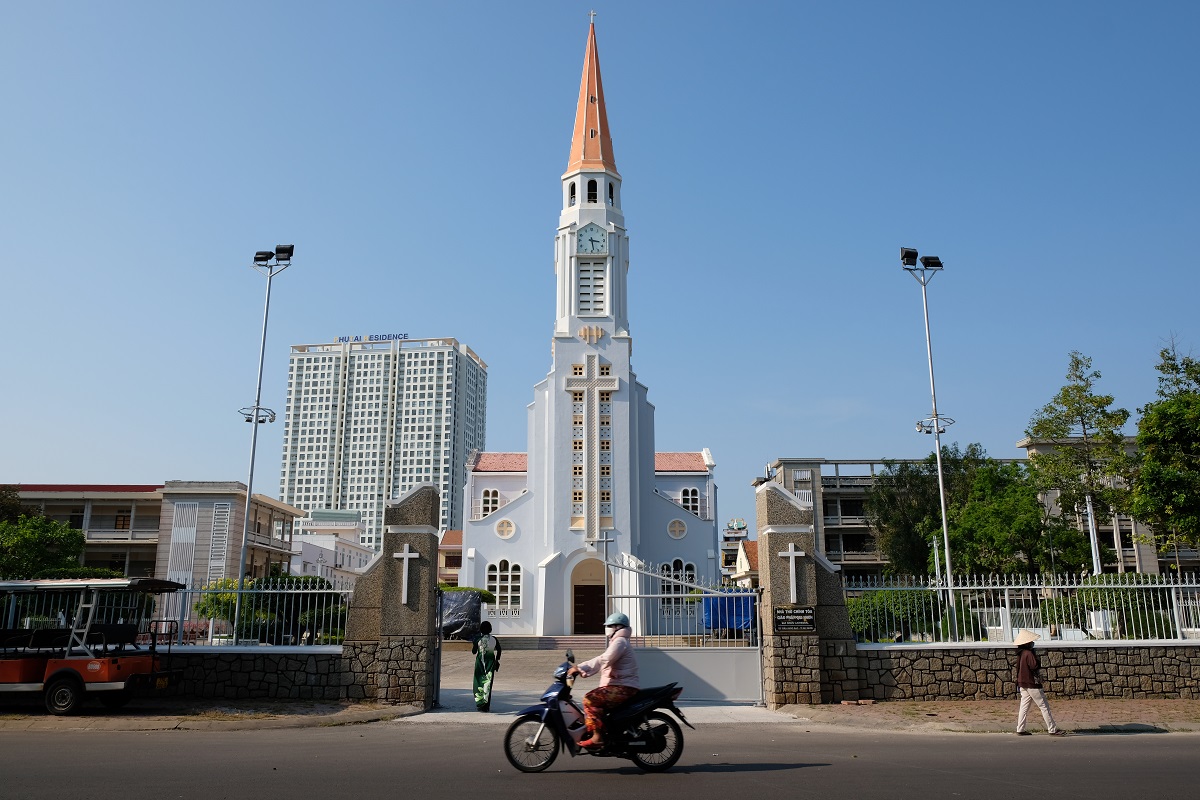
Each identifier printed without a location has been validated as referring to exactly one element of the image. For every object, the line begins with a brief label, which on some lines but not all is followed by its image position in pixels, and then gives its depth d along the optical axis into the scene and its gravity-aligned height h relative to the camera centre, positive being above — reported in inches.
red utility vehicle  499.5 -21.5
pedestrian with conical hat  449.7 -38.3
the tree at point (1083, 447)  1166.3 +206.0
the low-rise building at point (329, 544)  2292.1 +186.5
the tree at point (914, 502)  1815.9 +215.9
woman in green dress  556.4 -32.3
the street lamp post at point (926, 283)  1056.2 +374.9
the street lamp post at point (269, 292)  1004.6 +352.7
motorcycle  332.8 -44.5
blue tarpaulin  609.9 -0.5
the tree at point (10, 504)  1683.1 +197.4
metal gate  587.5 -35.1
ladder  502.6 -7.3
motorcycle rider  335.6 -25.4
